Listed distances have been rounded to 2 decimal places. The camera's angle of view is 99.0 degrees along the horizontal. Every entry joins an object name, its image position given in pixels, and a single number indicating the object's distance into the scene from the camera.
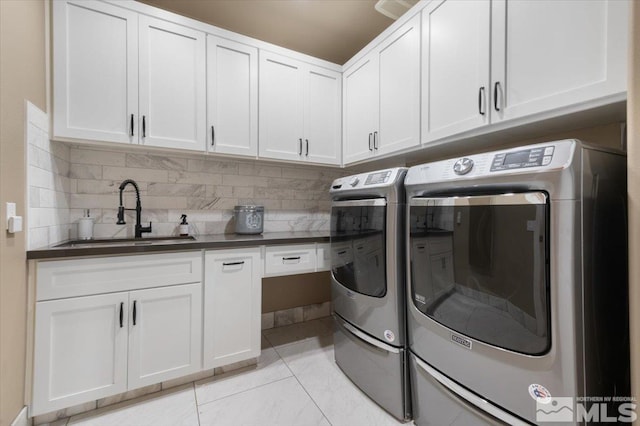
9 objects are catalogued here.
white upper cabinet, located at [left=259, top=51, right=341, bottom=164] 2.28
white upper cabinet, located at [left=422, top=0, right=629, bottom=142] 1.03
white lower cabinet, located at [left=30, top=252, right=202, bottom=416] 1.41
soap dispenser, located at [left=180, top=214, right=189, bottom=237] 2.19
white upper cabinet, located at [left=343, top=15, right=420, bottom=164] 1.85
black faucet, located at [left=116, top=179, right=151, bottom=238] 1.90
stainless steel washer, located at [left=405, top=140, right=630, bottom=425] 0.86
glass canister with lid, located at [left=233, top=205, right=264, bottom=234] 2.31
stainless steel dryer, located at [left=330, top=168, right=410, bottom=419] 1.46
